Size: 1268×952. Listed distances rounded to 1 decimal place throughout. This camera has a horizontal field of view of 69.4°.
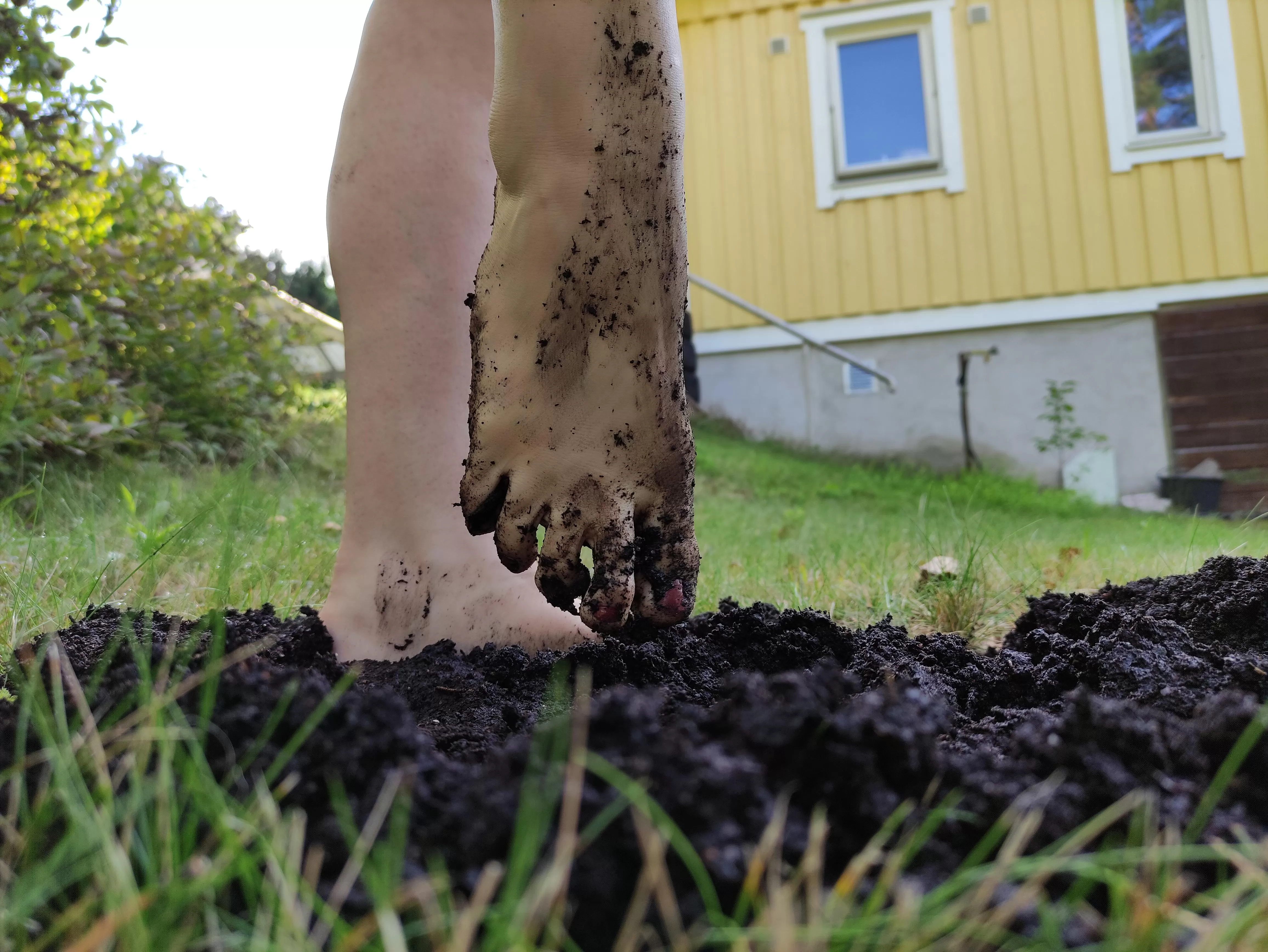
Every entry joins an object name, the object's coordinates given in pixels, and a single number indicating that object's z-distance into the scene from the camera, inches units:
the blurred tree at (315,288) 724.7
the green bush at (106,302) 94.6
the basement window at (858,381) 257.3
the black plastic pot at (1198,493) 221.3
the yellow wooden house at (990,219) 236.4
